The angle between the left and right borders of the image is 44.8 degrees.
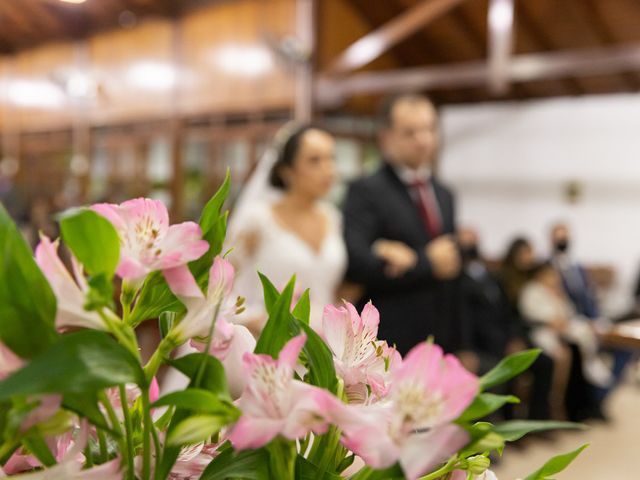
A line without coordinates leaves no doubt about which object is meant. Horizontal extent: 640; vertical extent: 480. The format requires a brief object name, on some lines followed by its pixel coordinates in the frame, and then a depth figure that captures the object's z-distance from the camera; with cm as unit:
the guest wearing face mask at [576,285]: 536
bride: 252
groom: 241
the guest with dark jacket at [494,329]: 422
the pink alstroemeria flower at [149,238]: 40
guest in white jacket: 489
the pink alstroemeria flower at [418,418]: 36
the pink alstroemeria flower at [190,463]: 45
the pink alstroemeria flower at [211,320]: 41
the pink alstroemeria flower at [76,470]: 39
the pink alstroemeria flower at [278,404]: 37
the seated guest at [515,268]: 484
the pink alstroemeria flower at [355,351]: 48
